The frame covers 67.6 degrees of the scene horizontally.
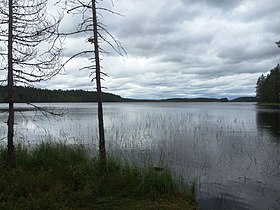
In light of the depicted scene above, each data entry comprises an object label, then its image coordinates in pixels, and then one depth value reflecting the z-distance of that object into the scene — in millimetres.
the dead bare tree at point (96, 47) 6576
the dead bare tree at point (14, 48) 6236
